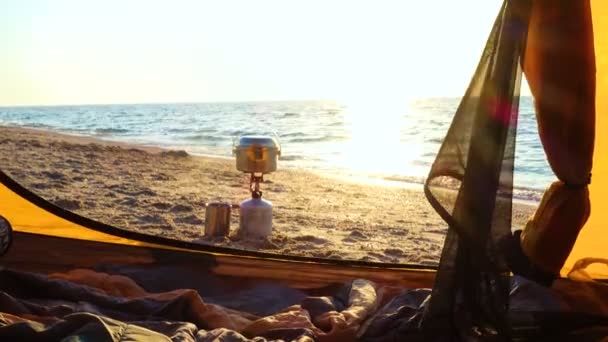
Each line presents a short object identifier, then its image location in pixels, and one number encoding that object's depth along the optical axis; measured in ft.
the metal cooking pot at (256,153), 8.96
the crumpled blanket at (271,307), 4.87
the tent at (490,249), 4.57
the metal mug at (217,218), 8.77
